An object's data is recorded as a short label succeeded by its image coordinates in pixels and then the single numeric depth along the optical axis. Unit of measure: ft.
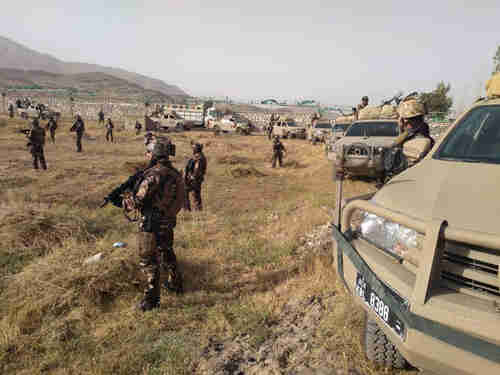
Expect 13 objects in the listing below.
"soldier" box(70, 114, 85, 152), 46.29
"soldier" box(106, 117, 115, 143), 63.06
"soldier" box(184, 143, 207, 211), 21.31
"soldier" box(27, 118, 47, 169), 33.17
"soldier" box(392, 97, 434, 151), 12.50
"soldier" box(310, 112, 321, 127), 68.14
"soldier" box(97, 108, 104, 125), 90.89
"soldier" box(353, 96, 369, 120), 38.20
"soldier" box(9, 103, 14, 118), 95.27
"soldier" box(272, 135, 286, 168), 42.21
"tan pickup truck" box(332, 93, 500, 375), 4.33
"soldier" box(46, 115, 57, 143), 54.65
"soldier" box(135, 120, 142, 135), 79.37
